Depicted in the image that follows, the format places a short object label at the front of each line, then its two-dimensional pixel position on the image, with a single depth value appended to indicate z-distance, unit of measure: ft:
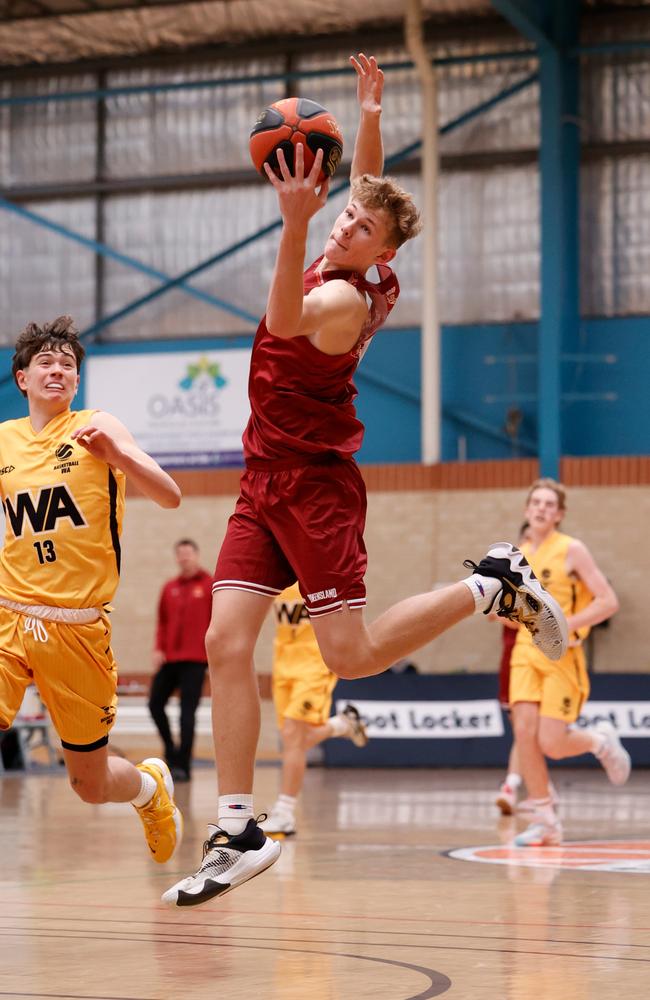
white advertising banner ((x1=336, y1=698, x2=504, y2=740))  53.72
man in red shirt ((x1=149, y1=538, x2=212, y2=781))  47.19
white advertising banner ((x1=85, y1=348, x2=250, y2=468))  68.49
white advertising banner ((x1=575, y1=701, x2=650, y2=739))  51.72
